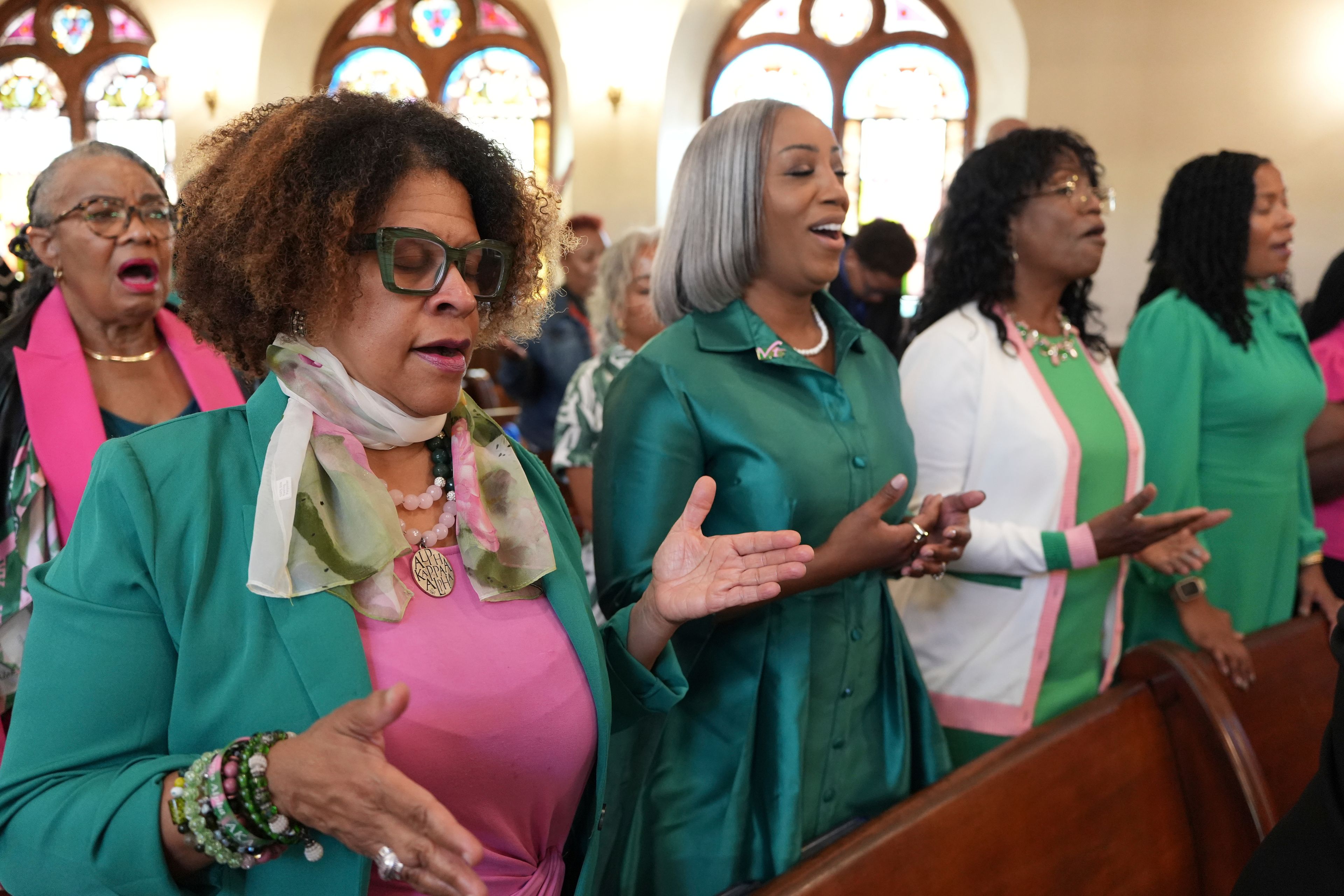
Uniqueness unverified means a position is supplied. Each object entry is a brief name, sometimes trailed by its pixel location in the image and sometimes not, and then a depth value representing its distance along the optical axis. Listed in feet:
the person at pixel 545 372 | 13.71
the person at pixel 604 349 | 9.50
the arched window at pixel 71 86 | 31.58
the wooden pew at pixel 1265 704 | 5.47
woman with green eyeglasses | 3.20
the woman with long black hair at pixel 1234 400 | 8.05
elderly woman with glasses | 6.05
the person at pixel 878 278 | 13.15
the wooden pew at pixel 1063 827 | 4.29
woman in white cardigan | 6.61
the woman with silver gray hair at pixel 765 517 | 5.39
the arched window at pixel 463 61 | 31.53
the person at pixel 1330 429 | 9.86
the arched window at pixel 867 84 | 29.84
